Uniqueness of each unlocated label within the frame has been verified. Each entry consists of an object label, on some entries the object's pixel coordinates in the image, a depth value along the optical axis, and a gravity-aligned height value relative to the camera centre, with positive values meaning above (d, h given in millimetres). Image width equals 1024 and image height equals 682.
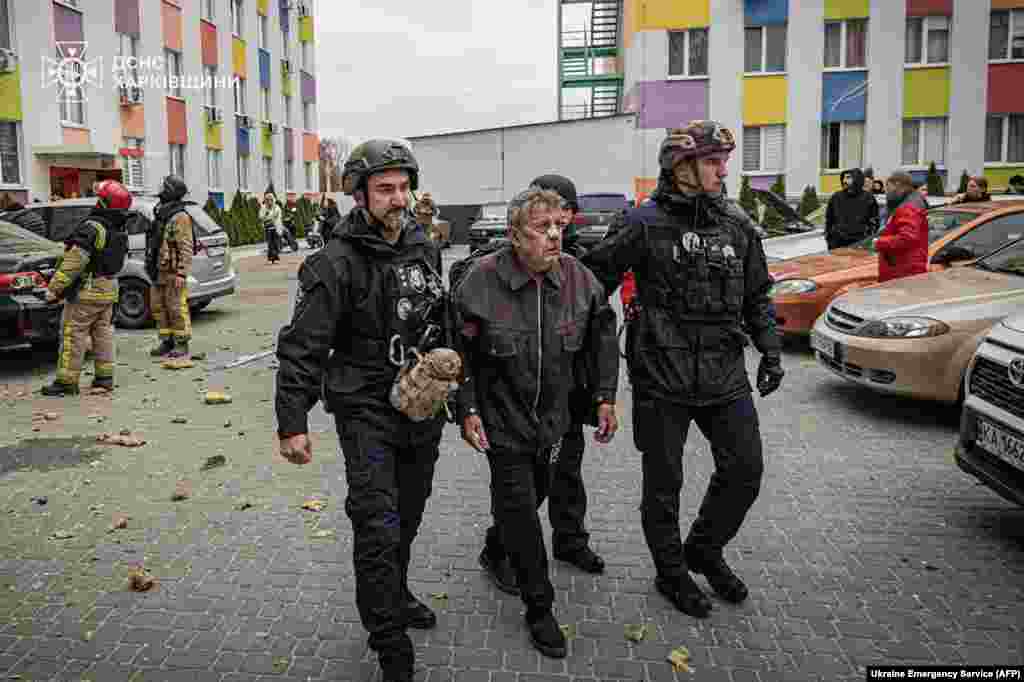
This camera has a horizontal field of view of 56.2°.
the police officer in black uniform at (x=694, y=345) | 4047 -488
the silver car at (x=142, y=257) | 12828 -352
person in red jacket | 8992 -110
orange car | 9484 -336
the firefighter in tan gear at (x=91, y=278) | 8617 -409
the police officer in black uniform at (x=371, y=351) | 3408 -433
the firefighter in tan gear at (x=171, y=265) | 10586 -356
